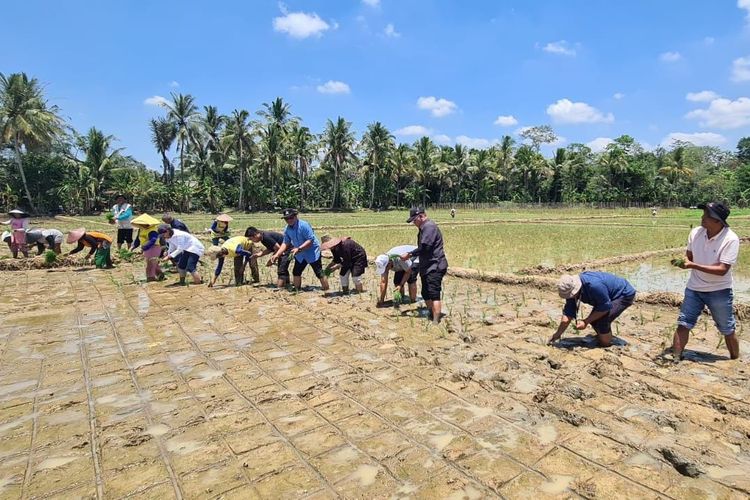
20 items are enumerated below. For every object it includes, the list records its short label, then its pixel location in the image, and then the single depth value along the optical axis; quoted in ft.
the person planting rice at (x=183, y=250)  26.91
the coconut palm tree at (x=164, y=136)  136.26
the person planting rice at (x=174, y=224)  28.30
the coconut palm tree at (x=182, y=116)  128.16
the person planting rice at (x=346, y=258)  23.79
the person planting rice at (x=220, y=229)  30.55
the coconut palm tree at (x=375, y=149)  150.41
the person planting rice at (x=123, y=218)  33.58
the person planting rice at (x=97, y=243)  30.37
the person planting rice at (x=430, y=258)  18.86
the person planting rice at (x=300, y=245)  23.91
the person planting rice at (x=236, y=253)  26.08
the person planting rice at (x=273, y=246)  25.73
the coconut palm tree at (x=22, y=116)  95.96
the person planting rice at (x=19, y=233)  35.22
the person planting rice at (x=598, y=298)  14.54
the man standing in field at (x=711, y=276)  13.11
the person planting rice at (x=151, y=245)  28.48
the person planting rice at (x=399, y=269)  20.77
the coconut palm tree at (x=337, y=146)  142.51
